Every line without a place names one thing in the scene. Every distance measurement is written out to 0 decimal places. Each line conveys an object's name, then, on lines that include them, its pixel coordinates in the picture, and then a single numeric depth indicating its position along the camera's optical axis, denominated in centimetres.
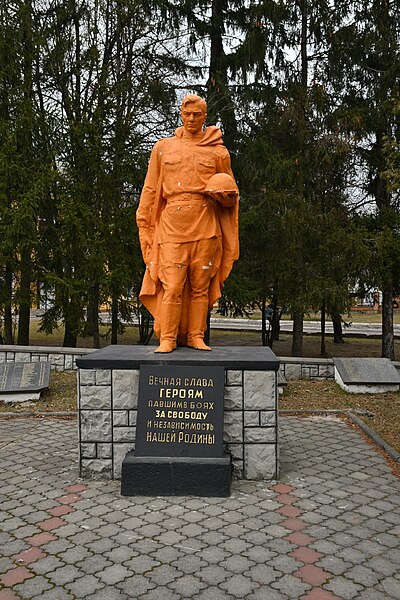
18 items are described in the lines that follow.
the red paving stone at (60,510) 419
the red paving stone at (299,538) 371
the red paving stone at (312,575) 321
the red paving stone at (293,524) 395
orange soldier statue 542
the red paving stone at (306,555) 348
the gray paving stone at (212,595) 302
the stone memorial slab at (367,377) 954
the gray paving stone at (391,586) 308
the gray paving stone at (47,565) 333
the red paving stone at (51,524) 395
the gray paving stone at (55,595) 303
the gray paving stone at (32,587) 308
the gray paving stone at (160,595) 302
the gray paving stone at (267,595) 303
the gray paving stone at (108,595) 302
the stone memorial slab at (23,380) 866
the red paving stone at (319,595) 302
